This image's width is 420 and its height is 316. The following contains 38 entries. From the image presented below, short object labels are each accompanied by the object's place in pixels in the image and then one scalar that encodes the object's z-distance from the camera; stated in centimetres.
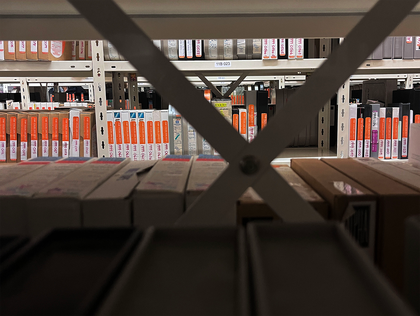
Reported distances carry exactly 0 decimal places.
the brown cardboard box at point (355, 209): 50
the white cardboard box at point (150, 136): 182
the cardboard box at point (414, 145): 84
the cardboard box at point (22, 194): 52
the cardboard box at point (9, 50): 177
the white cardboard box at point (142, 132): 182
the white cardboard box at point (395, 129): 195
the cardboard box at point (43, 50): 180
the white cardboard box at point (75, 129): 186
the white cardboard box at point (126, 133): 181
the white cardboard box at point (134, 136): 181
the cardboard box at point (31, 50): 179
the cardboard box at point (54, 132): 186
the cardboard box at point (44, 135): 186
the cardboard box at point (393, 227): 50
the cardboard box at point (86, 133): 186
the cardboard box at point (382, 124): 195
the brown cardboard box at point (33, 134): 186
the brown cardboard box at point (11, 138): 185
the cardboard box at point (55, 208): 51
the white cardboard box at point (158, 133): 181
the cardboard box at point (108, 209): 51
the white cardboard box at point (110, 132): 181
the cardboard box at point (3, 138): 185
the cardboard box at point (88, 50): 201
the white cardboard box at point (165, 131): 181
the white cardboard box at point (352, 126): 192
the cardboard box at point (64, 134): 186
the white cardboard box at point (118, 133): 181
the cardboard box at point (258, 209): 51
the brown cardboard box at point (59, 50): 183
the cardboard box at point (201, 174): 52
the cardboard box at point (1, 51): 180
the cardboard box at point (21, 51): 179
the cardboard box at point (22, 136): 185
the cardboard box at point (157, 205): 52
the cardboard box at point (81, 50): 200
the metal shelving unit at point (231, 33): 41
